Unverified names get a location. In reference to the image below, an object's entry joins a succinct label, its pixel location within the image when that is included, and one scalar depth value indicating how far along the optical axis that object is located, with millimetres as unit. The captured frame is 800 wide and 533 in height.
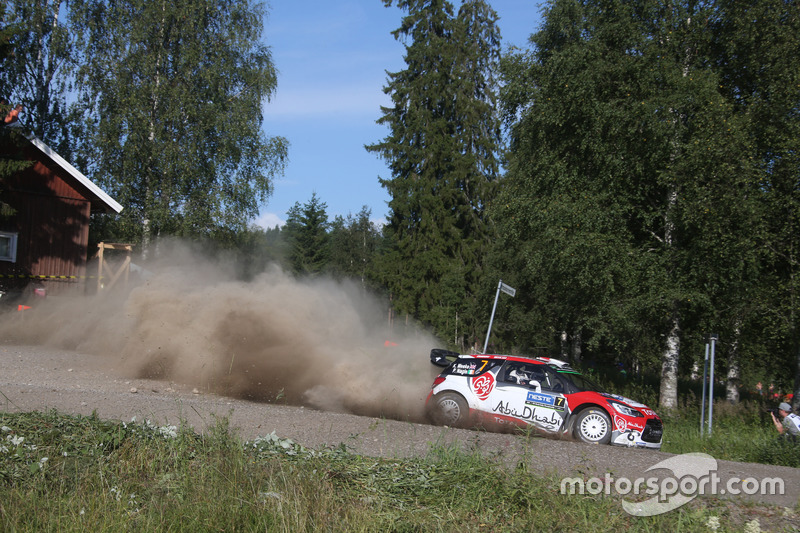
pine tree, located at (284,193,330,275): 69438
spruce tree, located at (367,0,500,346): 36750
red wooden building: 23016
